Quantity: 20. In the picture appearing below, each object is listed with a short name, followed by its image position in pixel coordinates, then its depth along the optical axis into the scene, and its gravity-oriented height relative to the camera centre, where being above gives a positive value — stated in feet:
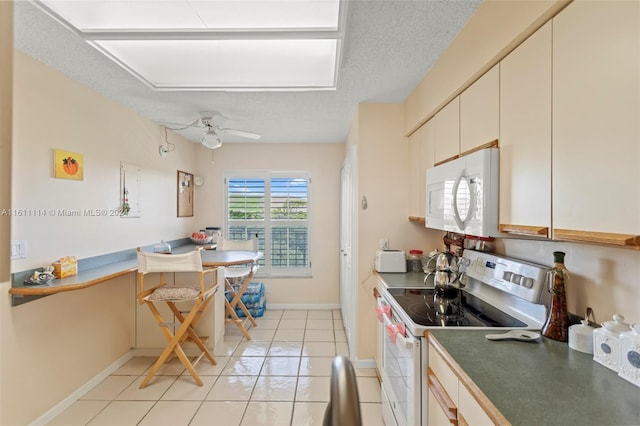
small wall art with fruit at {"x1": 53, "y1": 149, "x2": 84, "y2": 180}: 6.75 +1.09
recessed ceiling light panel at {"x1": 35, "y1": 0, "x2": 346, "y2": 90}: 4.84 +3.36
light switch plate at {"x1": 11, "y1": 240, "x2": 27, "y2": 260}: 5.80 -0.80
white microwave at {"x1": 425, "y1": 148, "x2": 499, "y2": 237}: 4.41 +0.32
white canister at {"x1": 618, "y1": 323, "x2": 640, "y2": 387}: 2.83 -1.38
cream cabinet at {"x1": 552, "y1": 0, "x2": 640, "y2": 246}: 2.54 +0.89
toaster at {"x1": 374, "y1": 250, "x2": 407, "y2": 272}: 8.00 -1.34
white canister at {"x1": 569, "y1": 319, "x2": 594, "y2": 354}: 3.44 -1.47
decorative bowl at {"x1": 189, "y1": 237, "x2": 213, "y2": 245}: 13.00 -1.28
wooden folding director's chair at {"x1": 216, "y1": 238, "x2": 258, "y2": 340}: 11.05 -2.37
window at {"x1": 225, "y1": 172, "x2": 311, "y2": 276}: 14.20 -0.18
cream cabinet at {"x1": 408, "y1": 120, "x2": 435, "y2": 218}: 7.12 +1.29
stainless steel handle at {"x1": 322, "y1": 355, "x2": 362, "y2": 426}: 1.38 -0.92
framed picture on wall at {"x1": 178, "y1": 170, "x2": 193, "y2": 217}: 12.60 +0.76
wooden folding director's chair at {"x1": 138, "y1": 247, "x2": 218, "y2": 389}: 7.43 -2.31
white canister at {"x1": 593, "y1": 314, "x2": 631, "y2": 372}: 3.04 -1.34
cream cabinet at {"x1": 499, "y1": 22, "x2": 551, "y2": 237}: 3.47 +0.99
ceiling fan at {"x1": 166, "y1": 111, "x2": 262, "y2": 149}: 9.43 +2.80
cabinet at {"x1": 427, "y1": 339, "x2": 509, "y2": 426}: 2.79 -2.13
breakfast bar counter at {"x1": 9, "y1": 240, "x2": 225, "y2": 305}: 5.74 -1.53
